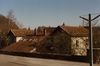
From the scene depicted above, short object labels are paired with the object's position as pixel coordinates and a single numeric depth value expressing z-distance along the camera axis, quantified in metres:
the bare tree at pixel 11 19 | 56.37
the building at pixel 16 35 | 41.81
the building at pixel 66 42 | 26.86
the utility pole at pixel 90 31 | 12.28
